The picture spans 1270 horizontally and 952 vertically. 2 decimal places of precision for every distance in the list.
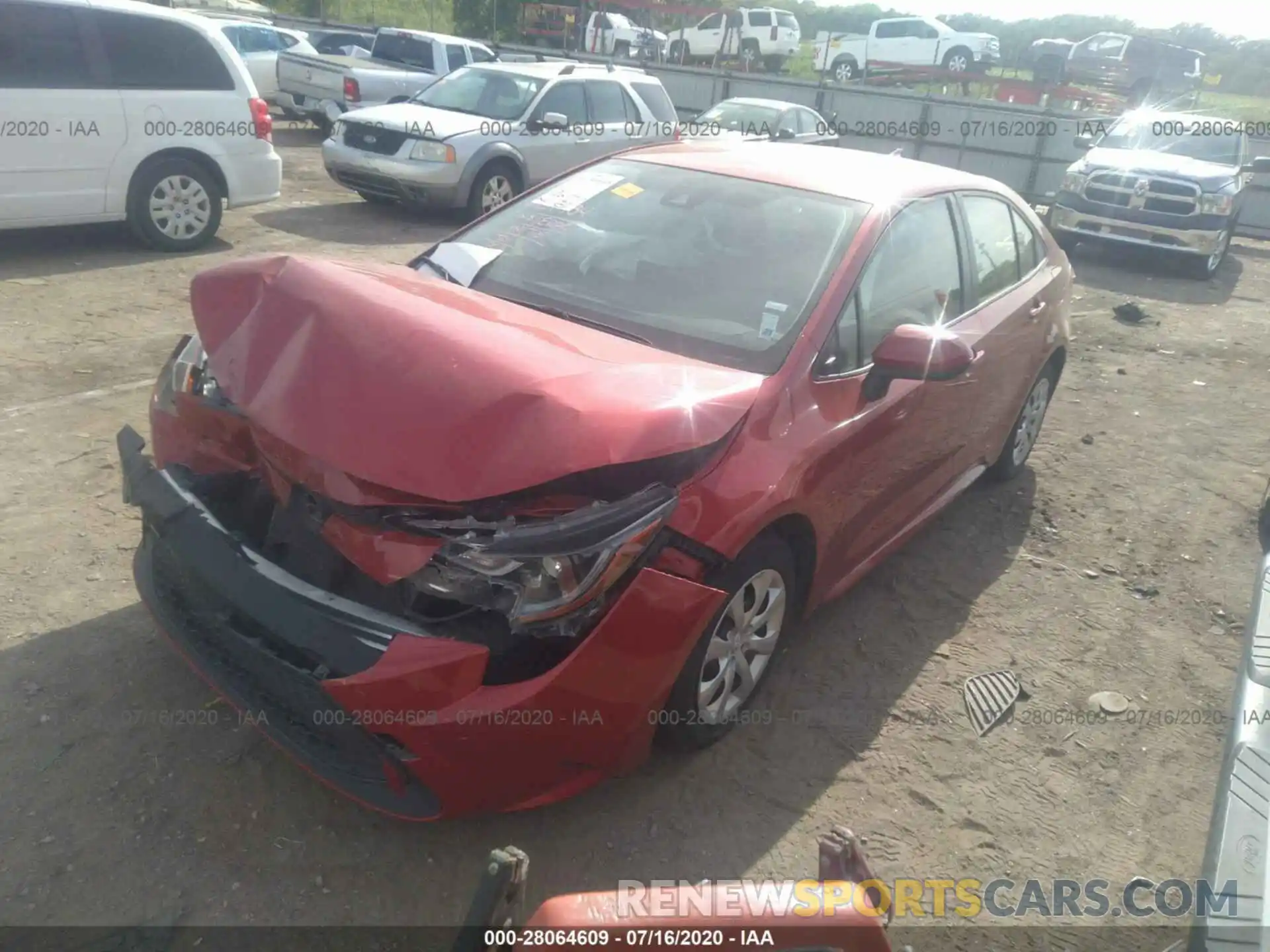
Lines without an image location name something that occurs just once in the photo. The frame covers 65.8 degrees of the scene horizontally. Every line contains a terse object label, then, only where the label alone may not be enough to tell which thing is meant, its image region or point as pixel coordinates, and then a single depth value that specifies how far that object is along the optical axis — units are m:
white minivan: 7.03
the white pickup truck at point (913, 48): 29.28
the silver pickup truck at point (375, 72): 14.76
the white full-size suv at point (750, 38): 30.41
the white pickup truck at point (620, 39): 28.72
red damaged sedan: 2.34
